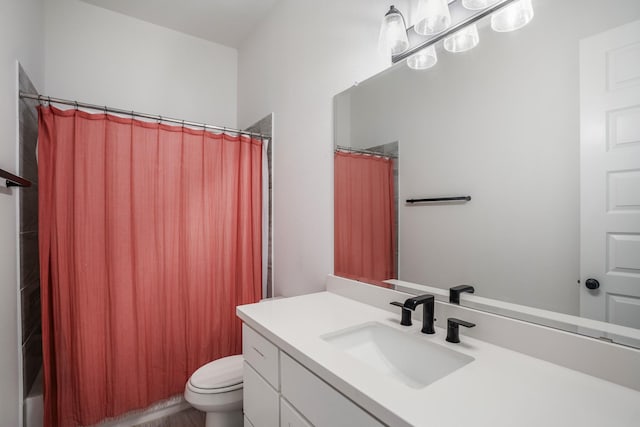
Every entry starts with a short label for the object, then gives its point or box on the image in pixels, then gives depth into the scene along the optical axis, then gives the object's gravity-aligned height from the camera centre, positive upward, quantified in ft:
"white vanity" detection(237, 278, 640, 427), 1.95 -1.37
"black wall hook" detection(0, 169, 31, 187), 3.42 +0.45
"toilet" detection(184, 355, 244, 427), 4.79 -3.05
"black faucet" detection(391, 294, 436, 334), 3.19 -1.14
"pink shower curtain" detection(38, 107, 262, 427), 4.95 -0.82
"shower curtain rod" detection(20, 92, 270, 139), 4.70 +1.89
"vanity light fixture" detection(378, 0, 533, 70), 2.94 +2.17
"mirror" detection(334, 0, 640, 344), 2.32 +0.48
